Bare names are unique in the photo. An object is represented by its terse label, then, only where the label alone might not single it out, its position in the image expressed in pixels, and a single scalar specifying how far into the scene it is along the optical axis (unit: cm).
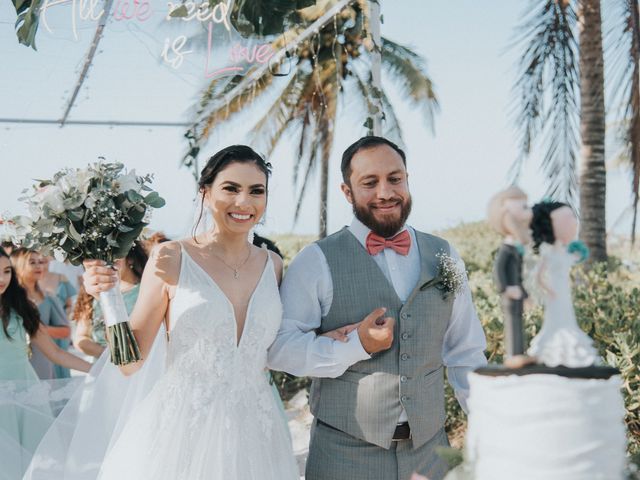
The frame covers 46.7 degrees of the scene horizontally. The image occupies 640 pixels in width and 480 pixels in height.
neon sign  454
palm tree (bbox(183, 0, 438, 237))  1124
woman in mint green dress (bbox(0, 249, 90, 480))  413
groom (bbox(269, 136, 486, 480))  266
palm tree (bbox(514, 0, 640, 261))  576
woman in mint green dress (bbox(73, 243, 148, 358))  499
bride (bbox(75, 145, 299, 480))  267
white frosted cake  146
